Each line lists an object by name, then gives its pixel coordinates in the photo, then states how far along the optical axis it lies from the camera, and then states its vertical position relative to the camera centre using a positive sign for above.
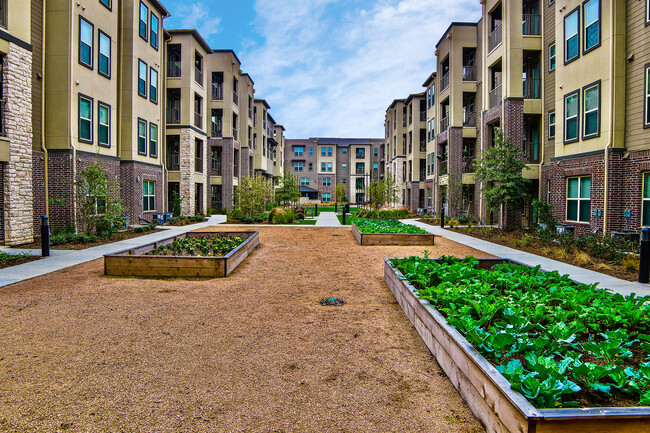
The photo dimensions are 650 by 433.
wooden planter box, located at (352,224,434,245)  14.57 -1.15
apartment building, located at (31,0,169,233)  14.96 +4.72
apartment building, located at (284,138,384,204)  74.31 +8.20
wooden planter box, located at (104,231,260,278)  8.77 -1.33
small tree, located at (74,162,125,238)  14.53 +0.14
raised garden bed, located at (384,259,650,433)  2.52 -1.39
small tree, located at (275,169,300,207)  35.00 +1.51
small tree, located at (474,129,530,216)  17.89 +1.57
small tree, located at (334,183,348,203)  64.64 +2.40
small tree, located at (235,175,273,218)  25.92 +0.76
